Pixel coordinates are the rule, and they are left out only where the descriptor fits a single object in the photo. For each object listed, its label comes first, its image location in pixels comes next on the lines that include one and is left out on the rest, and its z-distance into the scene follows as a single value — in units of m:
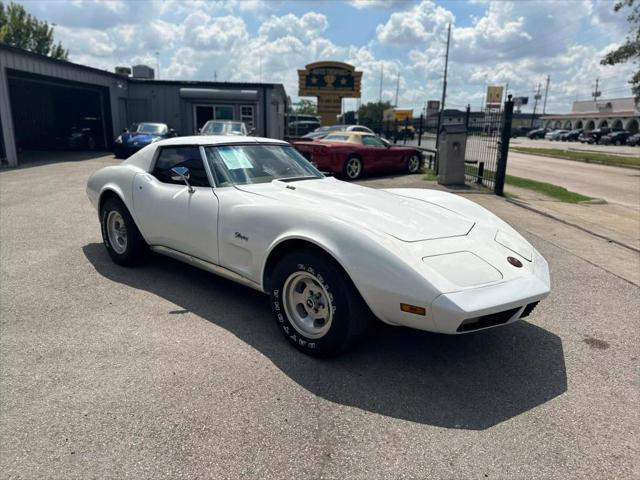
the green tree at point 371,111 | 82.88
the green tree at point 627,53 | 20.16
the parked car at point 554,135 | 70.25
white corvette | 2.69
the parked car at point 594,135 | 57.66
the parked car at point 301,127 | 38.51
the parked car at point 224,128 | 17.20
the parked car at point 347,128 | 21.54
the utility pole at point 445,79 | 36.13
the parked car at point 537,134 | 79.69
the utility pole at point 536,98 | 123.03
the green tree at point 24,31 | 48.94
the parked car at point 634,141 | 51.91
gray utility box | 12.07
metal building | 23.81
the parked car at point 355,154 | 12.18
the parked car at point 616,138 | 54.62
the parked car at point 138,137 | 16.98
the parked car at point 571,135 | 67.81
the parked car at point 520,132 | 89.47
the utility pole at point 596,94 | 112.01
